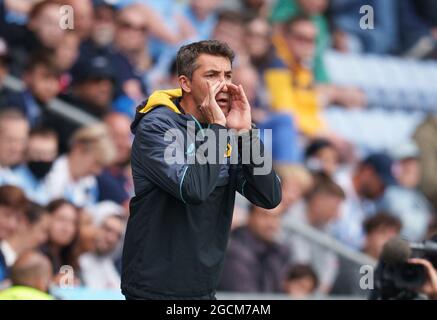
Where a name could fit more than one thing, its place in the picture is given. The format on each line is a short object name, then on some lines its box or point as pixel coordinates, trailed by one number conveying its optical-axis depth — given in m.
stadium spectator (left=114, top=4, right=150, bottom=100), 16.14
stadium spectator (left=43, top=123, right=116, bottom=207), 14.70
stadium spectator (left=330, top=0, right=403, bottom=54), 19.22
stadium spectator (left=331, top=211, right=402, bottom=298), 16.66
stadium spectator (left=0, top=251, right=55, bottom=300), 12.00
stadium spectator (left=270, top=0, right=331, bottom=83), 18.30
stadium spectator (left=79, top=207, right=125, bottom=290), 14.51
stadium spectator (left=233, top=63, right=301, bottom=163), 16.92
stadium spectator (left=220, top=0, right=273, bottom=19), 17.98
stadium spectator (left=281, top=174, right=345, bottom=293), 16.55
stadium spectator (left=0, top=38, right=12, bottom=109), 14.72
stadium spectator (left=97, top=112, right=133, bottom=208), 15.29
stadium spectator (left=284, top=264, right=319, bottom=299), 15.95
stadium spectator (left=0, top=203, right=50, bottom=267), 13.80
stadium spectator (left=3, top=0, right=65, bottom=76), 15.09
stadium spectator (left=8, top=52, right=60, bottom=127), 14.83
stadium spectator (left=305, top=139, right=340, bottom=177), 17.41
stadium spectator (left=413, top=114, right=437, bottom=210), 18.83
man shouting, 7.98
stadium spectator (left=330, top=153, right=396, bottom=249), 17.37
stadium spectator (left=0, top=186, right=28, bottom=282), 13.89
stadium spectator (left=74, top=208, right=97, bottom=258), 14.44
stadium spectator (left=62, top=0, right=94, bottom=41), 15.59
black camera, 9.36
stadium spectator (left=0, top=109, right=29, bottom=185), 14.30
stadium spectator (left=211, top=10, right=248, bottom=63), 17.28
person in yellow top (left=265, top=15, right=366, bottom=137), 17.78
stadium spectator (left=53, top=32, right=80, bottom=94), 15.35
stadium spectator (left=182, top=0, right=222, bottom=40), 17.19
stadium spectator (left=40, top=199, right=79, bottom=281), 14.17
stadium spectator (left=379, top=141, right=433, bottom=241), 18.17
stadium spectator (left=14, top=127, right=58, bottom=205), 14.42
